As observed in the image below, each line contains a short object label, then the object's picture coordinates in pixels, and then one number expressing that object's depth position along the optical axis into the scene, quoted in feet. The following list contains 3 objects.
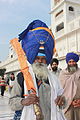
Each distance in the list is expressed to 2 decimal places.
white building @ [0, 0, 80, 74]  56.28
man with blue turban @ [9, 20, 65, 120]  4.54
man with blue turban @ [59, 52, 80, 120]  8.31
